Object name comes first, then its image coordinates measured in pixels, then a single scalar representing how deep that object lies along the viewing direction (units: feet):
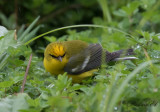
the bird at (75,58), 24.50
